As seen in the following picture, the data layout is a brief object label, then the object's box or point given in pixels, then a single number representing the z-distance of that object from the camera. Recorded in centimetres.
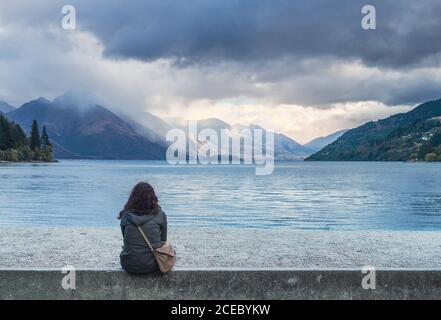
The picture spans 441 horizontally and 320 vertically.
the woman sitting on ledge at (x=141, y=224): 976
